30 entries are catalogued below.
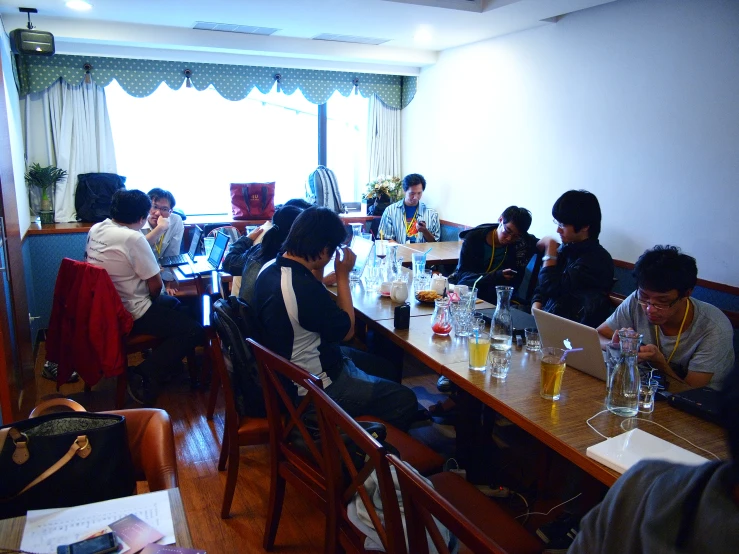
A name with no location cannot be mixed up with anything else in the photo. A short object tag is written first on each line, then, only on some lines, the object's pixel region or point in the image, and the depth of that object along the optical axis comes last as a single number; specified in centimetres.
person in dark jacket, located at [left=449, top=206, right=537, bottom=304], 359
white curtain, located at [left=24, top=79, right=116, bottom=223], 489
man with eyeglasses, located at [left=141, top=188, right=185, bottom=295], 403
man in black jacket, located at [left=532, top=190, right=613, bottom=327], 288
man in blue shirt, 510
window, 546
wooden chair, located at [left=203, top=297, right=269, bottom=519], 213
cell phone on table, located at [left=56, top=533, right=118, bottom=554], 100
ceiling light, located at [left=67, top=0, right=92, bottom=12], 376
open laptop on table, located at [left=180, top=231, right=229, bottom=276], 371
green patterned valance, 484
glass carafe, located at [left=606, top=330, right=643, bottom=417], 164
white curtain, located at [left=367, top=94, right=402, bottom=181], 621
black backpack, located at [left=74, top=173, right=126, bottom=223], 494
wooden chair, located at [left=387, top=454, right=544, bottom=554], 91
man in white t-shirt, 312
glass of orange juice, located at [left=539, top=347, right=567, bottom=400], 172
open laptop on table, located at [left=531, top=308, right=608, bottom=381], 187
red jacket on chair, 288
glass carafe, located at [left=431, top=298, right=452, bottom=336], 234
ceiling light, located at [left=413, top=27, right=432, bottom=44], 455
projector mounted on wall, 383
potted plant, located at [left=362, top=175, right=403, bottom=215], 600
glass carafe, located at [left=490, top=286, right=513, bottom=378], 215
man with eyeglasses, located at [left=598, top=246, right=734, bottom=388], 188
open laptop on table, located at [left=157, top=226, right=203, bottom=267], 399
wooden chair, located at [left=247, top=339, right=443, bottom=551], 172
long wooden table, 149
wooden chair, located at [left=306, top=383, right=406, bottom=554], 118
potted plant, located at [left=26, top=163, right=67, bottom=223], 477
